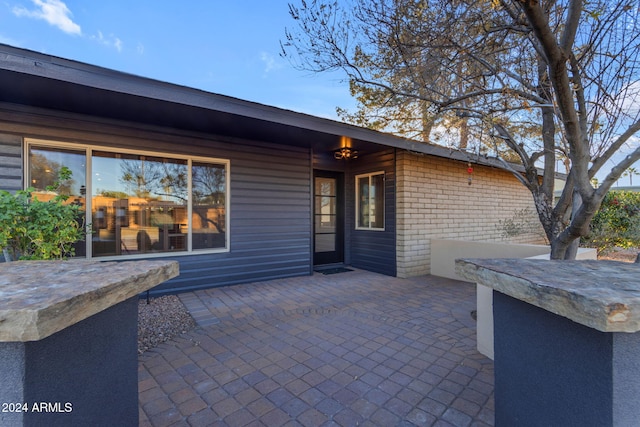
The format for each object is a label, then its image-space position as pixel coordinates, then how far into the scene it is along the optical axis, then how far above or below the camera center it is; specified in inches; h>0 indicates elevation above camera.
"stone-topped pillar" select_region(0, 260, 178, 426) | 32.2 -17.3
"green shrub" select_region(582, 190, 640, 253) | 262.1 -8.1
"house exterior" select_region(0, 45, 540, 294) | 135.6 +25.7
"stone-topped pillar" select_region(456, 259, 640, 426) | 38.6 -19.5
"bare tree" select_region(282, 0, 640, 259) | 93.0 +65.2
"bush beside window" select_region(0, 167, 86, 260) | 99.8 -3.9
